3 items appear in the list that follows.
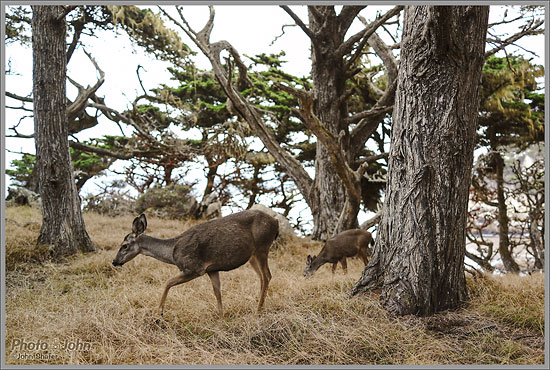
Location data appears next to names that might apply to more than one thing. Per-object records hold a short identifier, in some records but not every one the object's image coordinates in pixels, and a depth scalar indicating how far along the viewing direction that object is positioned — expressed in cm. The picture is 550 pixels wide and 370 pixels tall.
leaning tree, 882
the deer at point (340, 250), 637
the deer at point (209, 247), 377
